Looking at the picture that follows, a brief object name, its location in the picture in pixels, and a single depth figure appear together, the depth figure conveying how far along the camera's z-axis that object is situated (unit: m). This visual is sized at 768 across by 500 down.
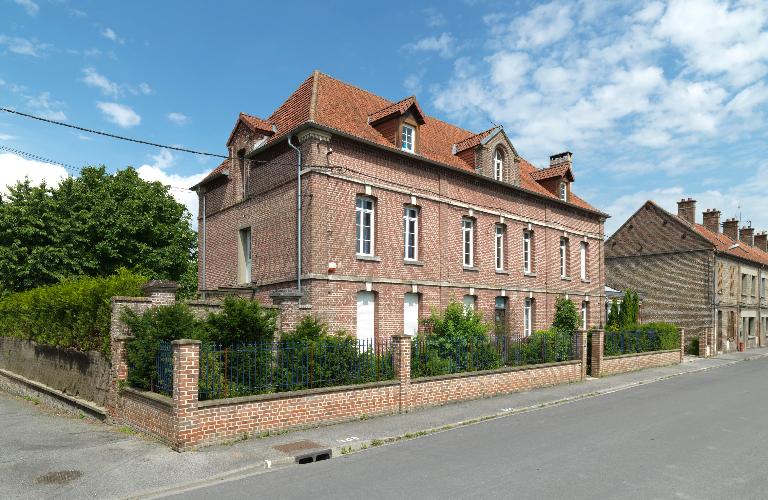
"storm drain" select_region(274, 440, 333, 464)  9.08
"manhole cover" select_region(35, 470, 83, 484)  7.93
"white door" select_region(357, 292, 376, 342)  17.98
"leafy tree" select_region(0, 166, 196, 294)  27.14
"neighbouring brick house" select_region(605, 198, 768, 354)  35.91
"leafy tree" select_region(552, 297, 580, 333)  25.47
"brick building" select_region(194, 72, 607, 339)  17.11
